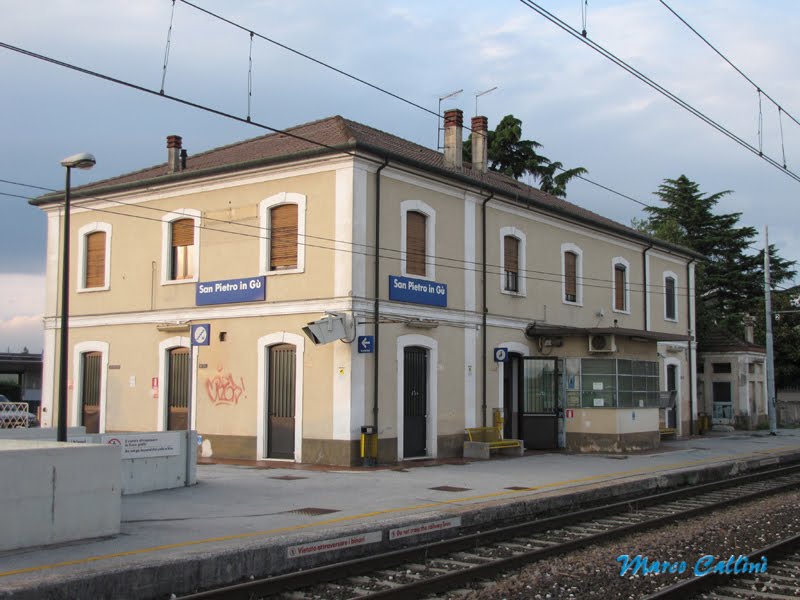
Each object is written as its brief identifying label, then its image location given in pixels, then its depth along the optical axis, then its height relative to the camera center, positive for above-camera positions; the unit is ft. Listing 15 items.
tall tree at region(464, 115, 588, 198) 153.38 +41.27
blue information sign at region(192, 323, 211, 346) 52.11 +2.79
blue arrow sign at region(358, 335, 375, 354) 60.49 +2.63
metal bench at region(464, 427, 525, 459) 67.67 -5.06
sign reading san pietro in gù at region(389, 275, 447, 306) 64.47 +7.05
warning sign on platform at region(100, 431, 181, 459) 44.39 -3.37
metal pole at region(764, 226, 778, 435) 107.65 +1.41
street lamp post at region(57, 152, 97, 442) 39.17 +3.04
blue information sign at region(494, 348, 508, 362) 73.77 +2.29
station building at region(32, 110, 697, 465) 62.28 +6.18
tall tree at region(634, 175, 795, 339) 168.96 +27.27
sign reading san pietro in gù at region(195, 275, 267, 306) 65.87 +7.16
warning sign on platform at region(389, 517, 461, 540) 34.69 -6.24
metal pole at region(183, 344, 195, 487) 47.88 -4.44
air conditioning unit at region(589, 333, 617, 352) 74.79 +3.41
